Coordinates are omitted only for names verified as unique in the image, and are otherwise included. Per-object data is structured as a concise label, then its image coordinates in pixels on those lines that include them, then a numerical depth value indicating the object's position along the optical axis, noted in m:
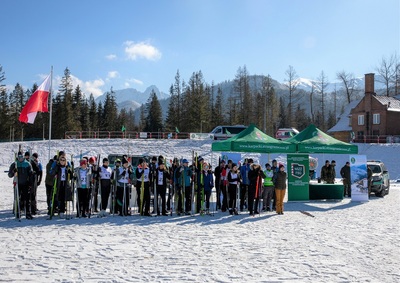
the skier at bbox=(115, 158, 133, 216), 12.03
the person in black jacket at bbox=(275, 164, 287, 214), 12.79
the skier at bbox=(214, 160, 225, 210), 13.54
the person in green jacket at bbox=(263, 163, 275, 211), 13.09
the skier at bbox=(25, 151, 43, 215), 11.52
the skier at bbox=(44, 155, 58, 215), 11.58
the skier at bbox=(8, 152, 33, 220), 11.05
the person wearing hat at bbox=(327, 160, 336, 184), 19.12
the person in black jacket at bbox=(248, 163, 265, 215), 12.46
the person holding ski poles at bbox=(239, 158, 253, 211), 13.00
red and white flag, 18.50
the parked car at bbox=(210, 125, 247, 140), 42.56
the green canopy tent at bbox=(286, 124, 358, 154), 16.23
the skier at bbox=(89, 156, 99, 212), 12.05
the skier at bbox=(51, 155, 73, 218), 11.40
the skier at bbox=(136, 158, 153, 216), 12.04
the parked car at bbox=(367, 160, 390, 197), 19.00
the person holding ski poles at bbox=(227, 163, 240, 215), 12.63
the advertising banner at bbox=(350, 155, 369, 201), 16.81
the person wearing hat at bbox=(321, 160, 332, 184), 19.08
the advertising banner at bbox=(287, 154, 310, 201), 16.45
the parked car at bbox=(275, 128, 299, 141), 45.28
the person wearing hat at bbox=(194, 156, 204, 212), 12.54
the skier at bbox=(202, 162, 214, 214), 12.98
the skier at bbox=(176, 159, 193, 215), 12.48
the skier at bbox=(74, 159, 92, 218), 11.41
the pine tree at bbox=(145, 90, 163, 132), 75.25
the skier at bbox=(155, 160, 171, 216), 12.23
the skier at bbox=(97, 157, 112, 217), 12.09
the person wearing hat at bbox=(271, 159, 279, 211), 13.10
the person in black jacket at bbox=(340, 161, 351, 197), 18.84
